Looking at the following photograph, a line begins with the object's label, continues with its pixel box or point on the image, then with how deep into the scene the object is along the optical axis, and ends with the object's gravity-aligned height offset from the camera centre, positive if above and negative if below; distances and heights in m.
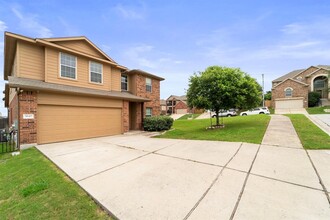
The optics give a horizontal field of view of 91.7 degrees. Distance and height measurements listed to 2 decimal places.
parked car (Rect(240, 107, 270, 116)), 26.98 -0.33
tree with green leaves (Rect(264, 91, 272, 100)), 46.62 +4.01
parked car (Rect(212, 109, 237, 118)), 28.68 -0.63
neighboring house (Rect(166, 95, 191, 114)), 49.01 +1.43
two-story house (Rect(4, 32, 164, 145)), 8.01 +1.13
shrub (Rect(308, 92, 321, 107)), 30.71 +2.04
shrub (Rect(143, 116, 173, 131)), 13.84 -1.19
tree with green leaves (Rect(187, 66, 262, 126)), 11.26 +1.43
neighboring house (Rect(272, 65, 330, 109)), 30.64 +4.00
